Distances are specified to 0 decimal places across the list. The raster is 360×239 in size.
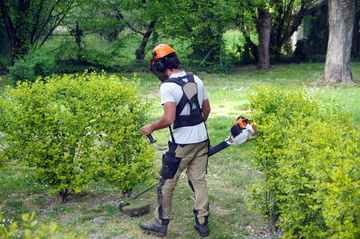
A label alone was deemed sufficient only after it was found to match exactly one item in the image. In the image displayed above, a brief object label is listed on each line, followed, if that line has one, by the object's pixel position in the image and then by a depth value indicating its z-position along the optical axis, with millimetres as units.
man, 4305
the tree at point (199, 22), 19625
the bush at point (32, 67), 13992
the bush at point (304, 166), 2826
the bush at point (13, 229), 1744
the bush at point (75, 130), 5199
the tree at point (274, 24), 21094
